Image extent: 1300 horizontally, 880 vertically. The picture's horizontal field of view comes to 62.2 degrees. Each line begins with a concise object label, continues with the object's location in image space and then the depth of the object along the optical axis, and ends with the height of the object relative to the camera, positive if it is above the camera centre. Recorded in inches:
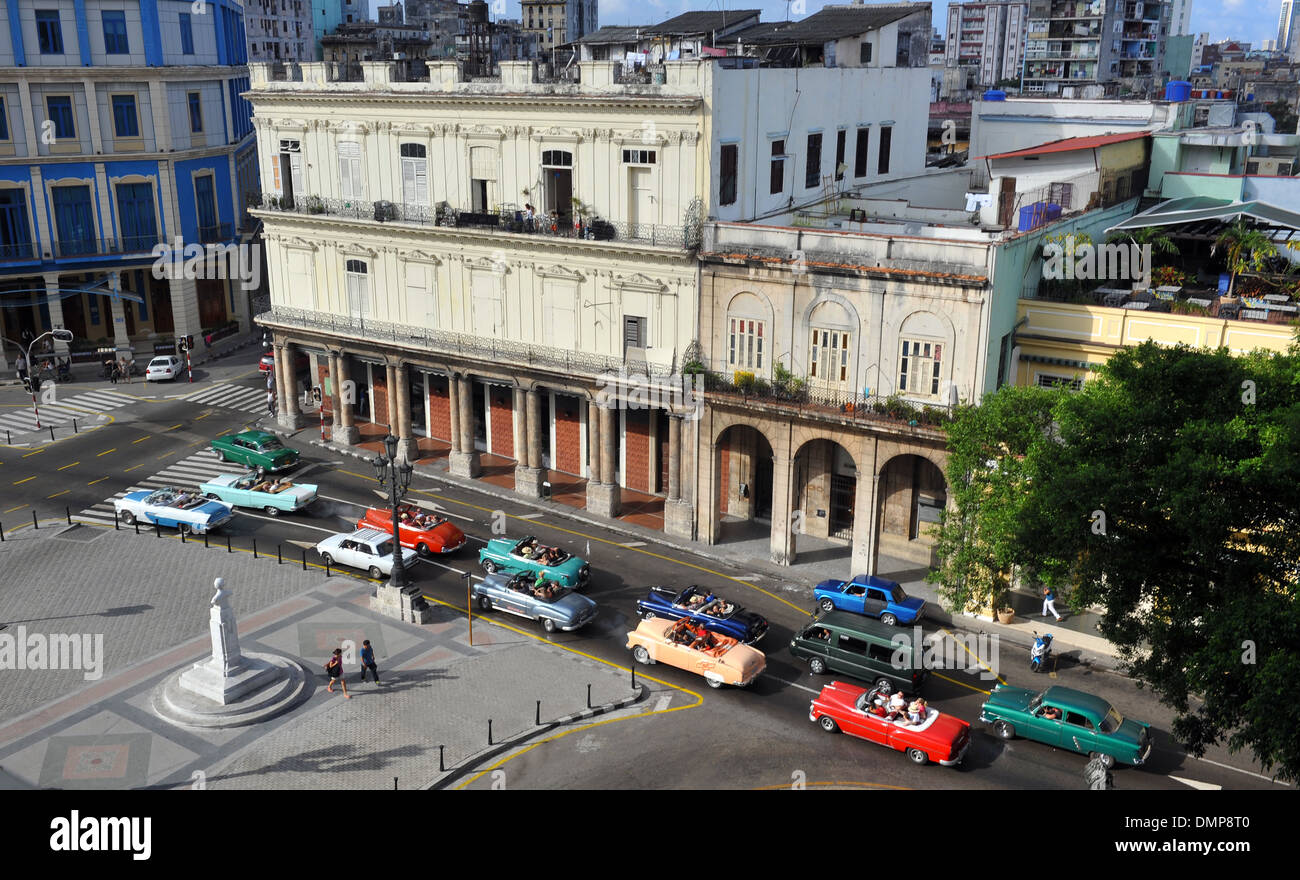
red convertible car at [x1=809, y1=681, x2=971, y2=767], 1183.6 -645.4
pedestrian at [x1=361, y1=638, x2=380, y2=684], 1337.4 -630.8
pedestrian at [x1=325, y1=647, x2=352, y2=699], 1327.5 -638.1
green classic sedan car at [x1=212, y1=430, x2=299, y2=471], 2065.7 -597.5
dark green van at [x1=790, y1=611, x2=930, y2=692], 1338.6 -638.0
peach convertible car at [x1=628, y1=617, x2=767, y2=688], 1344.7 -639.8
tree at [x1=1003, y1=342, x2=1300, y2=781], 917.8 -362.9
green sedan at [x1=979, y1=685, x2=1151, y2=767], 1184.2 -643.3
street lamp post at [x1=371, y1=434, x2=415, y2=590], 1489.9 -465.4
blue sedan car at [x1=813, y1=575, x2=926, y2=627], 1513.3 -646.4
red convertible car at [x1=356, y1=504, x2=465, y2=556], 1720.0 -621.4
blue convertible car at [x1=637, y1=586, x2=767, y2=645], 1438.2 -633.7
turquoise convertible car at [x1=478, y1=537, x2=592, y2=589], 1590.8 -622.6
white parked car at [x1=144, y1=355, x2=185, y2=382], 2682.1 -574.7
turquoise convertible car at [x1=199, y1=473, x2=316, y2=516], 1893.5 -617.3
